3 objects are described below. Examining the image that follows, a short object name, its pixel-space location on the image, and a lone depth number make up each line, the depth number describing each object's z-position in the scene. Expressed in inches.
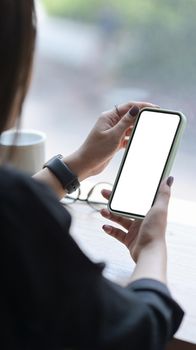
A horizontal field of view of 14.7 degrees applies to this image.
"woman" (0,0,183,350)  29.5
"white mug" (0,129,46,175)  47.9
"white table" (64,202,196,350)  37.9
